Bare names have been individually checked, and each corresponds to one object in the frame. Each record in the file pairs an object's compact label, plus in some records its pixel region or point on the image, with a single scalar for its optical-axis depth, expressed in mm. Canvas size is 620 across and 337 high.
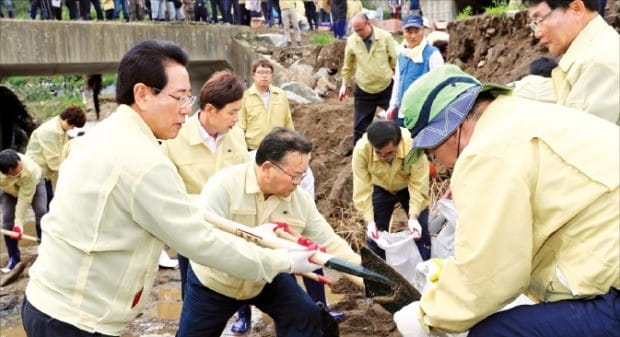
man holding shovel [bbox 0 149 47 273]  6757
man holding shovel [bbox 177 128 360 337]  3314
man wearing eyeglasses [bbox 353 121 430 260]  4902
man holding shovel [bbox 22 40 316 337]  2283
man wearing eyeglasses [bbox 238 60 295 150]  6500
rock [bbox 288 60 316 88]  12320
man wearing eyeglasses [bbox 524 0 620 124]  3010
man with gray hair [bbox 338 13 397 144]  7320
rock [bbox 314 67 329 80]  12477
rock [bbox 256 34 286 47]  13527
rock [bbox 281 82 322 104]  11453
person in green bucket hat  1917
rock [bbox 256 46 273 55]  13055
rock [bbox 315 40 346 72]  12641
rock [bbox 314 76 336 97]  11984
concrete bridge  10180
